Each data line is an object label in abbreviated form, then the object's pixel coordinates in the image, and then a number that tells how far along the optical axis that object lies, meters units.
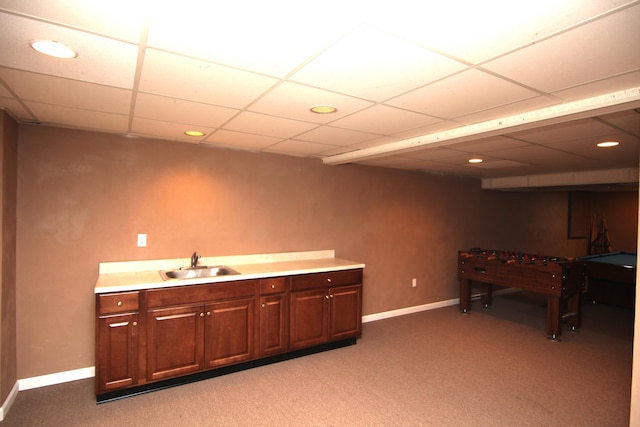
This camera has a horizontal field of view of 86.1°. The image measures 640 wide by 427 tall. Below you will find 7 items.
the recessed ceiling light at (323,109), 2.28
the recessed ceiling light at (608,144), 3.22
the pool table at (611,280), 5.53
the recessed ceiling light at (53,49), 1.45
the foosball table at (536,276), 4.29
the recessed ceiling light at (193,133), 3.04
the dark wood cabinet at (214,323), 2.70
